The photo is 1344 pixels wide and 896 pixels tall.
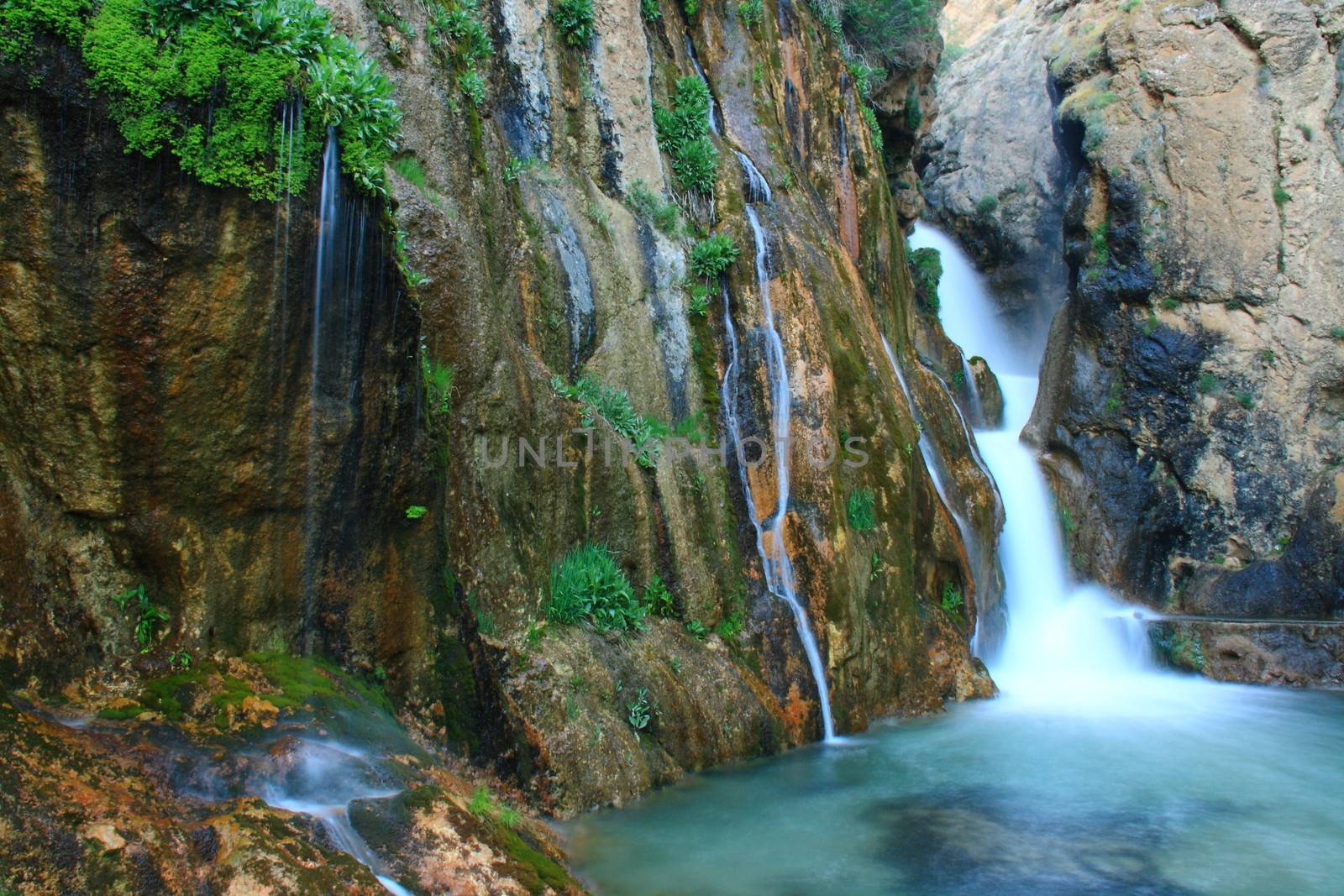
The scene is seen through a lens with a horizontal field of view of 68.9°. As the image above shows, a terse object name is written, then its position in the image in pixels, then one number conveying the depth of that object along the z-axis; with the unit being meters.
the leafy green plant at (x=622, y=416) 9.30
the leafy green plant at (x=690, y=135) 11.45
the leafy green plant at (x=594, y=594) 8.16
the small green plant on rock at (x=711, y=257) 10.82
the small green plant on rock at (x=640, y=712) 7.88
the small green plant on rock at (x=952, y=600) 12.35
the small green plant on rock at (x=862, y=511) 10.93
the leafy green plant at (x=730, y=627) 9.29
